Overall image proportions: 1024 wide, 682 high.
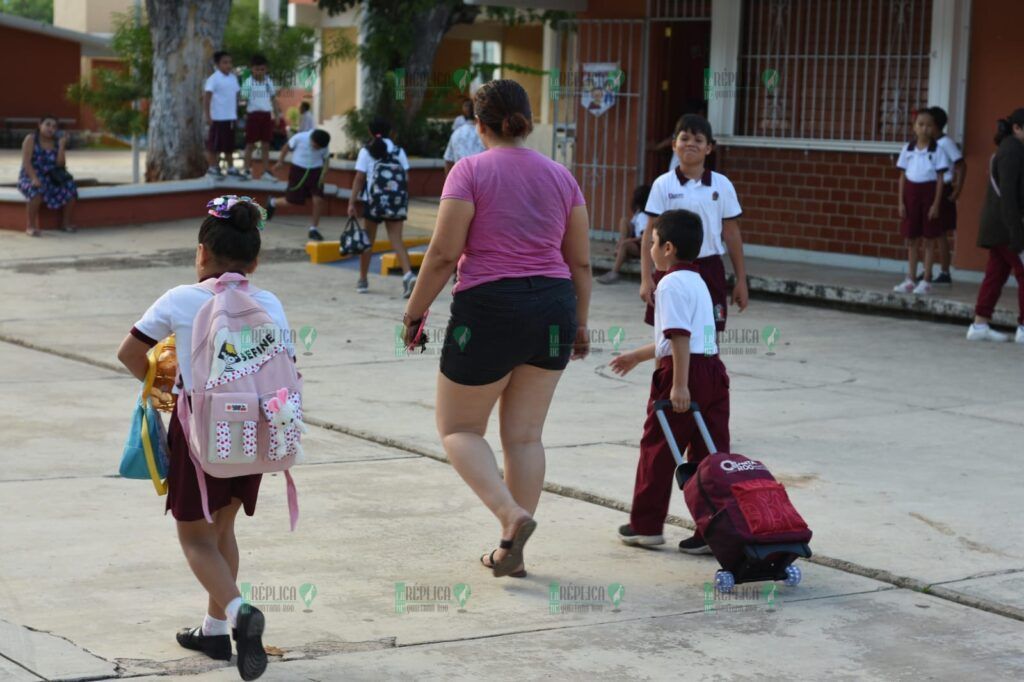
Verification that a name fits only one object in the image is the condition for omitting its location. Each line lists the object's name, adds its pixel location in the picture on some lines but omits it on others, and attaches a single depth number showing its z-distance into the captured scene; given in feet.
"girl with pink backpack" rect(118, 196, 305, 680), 23.32
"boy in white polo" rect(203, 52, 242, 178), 104.26
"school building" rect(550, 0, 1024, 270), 73.21
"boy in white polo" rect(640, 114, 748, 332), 40.48
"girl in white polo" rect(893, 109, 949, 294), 69.65
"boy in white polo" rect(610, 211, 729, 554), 31.32
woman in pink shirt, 28.91
